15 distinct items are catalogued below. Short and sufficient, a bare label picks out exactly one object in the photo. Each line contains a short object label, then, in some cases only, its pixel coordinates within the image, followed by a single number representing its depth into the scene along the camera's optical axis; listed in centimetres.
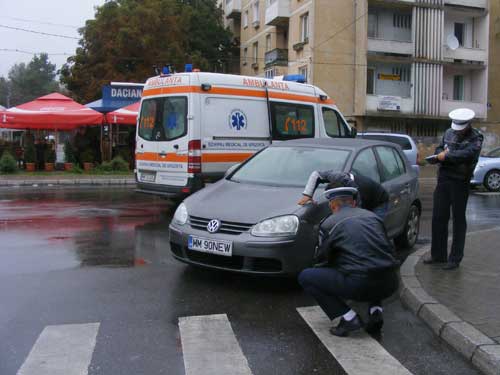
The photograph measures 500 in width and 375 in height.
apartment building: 3356
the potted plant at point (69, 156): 2294
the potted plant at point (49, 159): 2288
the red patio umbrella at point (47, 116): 2112
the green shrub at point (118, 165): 2264
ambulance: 1091
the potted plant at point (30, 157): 2269
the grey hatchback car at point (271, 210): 581
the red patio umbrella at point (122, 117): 2147
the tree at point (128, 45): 3700
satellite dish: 3556
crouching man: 453
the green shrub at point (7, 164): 2130
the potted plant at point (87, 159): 2312
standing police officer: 654
